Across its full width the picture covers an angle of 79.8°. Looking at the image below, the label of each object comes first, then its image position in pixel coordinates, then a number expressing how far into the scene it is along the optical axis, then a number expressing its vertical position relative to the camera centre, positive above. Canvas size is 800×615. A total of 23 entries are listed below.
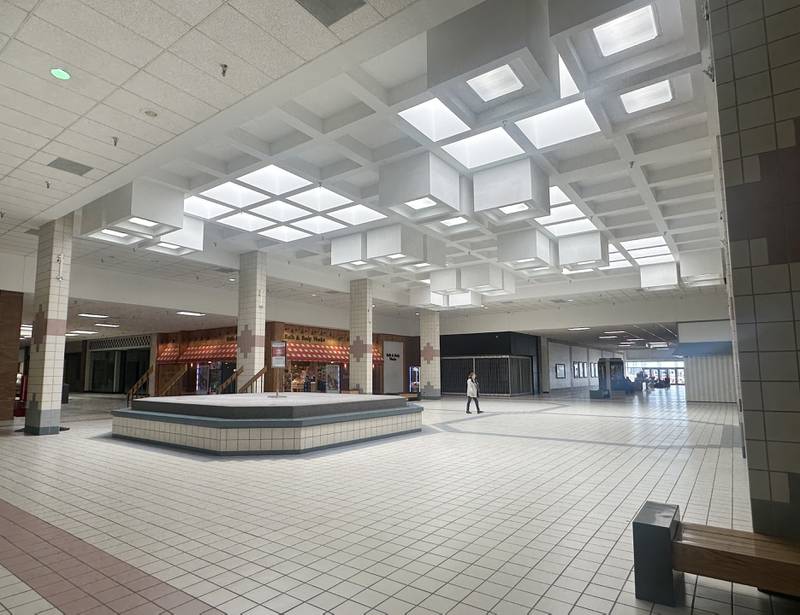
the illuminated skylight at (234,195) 10.28 +3.61
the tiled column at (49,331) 10.35 +0.69
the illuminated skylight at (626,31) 5.31 +3.76
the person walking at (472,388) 15.44 -0.87
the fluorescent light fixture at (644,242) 13.47 +3.37
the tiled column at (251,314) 14.25 +1.44
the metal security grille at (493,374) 26.61 -0.73
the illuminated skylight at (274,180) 9.52 +3.65
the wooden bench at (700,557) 2.52 -1.10
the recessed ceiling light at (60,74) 5.26 +3.20
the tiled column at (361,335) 18.41 +1.02
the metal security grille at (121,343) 29.47 +1.29
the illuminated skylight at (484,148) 7.98 +3.64
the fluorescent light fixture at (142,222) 9.73 +2.88
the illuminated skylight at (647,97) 6.50 +3.66
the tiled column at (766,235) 2.85 +0.77
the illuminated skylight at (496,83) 5.80 +3.44
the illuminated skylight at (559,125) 7.27 +3.65
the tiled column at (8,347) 14.09 +0.46
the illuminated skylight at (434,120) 7.04 +3.60
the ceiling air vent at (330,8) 4.39 +3.27
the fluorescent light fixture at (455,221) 10.88 +3.19
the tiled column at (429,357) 24.22 +0.22
